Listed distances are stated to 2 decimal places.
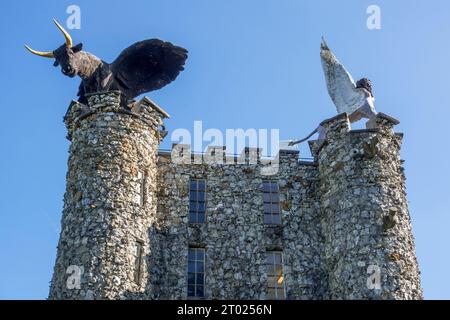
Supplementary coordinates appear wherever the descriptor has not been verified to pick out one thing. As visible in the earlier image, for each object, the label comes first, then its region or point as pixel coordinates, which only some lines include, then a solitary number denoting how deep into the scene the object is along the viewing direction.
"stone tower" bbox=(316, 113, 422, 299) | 25.86
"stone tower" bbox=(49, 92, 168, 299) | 24.98
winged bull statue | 28.38
